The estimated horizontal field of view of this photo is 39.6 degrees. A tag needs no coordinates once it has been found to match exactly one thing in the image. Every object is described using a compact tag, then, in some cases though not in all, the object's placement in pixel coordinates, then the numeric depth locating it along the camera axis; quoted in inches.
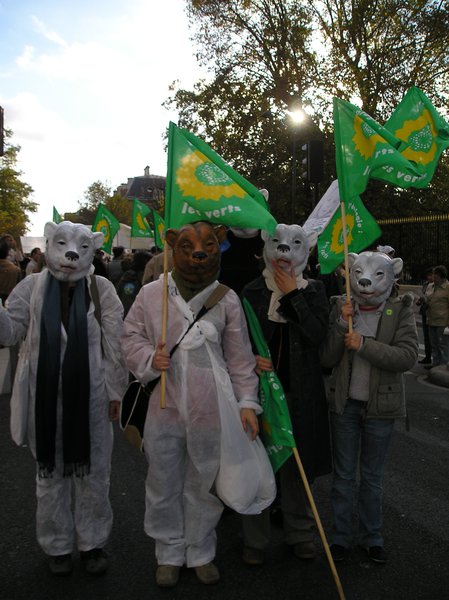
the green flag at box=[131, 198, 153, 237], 509.7
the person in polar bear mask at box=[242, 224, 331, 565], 130.3
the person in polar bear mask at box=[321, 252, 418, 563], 131.0
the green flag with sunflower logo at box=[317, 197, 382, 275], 163.0
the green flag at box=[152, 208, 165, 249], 385.4
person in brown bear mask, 119.6
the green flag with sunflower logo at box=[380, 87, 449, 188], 162.6
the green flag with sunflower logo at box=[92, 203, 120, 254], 455.5
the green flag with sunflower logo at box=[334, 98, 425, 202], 137.7
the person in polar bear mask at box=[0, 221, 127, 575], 124.3
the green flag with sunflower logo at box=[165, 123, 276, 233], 120.3
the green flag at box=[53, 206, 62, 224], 358.4
